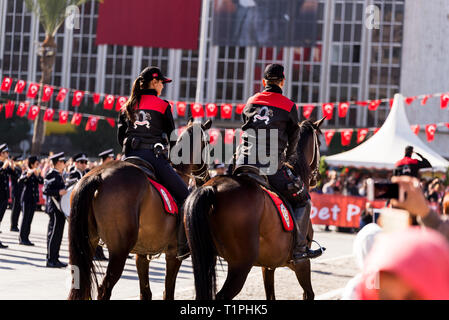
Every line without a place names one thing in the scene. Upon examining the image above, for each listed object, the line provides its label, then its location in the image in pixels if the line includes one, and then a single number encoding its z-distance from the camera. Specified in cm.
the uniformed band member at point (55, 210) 1201
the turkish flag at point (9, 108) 3133
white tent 2412
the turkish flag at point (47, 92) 3158
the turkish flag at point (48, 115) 3278
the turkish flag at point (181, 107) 2962
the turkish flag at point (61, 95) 3137
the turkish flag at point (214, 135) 3028
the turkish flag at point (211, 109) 2831
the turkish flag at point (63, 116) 3416
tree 3544
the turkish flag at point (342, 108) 2752
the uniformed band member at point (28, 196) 1534
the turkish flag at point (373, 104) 2509
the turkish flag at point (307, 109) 2824
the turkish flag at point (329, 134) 2902
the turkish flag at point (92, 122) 3488
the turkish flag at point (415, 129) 2616
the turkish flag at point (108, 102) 3034
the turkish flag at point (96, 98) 3060
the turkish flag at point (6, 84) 2700
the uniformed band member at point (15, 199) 1764
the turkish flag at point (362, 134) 2775
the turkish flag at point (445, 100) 2245
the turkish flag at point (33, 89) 3073
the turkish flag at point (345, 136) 2899
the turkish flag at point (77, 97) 3219
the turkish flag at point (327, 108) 2597
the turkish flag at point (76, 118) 3392
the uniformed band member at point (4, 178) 1526
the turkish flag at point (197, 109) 2626
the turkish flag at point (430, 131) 2562
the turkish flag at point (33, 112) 3282
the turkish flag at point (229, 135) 3072
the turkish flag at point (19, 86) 2969
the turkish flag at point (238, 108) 2742
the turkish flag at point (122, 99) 2679
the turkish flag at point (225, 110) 2972
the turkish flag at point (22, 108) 3142
